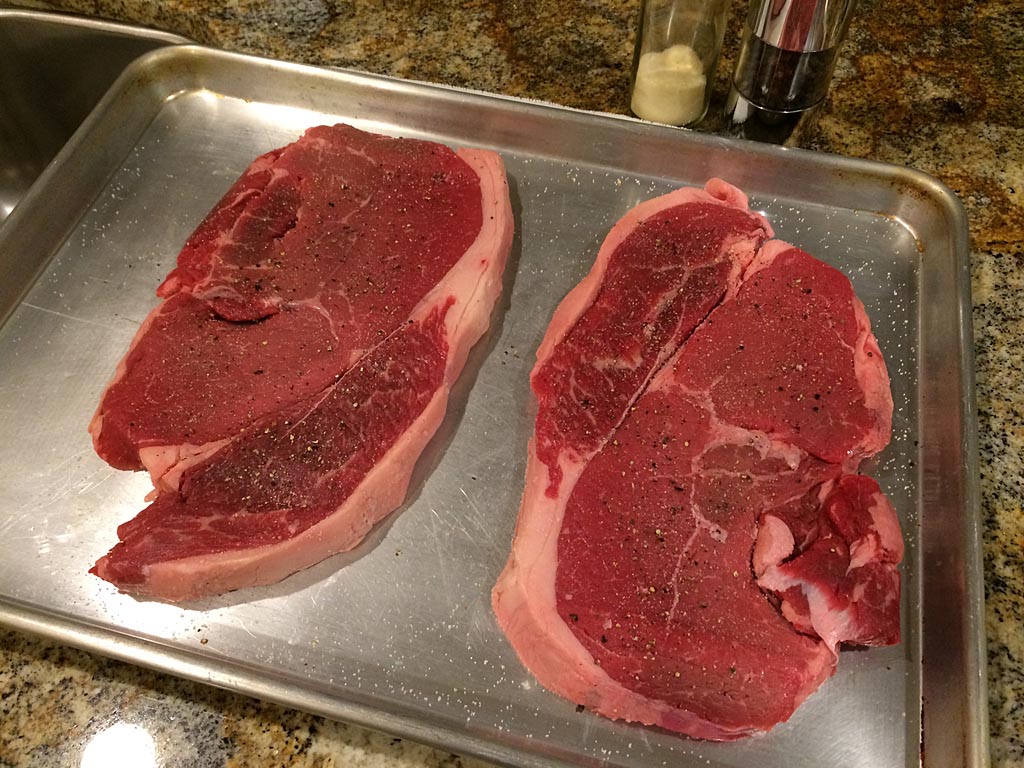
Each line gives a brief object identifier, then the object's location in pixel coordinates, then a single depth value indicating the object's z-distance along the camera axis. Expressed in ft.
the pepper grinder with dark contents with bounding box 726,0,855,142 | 1.36
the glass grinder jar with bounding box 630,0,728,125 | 1.52
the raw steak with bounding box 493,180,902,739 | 1.11
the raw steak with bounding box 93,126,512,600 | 1.21
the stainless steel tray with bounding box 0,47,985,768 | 1.14
